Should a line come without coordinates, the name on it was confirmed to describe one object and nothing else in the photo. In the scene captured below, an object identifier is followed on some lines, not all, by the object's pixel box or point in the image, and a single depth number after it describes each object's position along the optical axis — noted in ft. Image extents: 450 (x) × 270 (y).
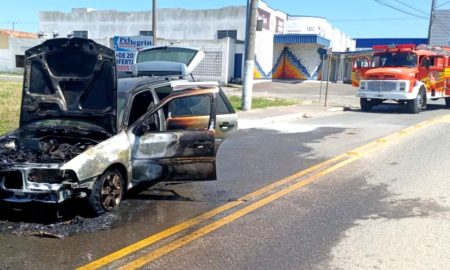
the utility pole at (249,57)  54.75
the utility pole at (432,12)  132.26
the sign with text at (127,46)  92.34
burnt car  16.49
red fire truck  61.31
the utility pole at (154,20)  82.64
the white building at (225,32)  110.83
